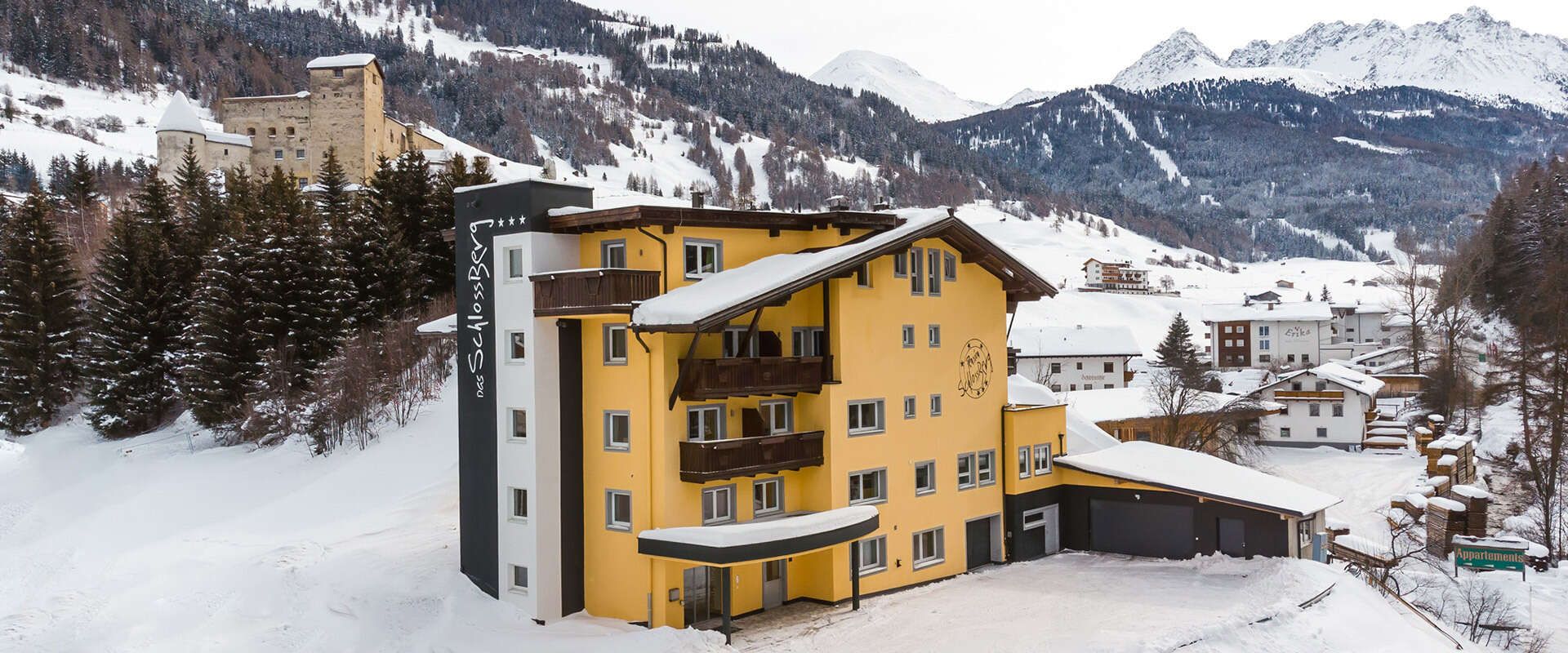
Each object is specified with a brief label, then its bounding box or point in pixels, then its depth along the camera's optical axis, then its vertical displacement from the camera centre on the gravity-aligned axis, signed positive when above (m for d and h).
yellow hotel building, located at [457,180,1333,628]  23.00 -1.99
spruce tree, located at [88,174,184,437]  45.19 +0.42
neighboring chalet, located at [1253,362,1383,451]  65.38 -5.71
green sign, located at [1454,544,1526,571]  34.94 -8.34
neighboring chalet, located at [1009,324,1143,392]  88.31 -3.17
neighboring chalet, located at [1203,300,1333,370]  100.19 -1.24
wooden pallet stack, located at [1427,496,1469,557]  38.88 -8.00
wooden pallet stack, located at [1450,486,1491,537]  38.59 -7.26
